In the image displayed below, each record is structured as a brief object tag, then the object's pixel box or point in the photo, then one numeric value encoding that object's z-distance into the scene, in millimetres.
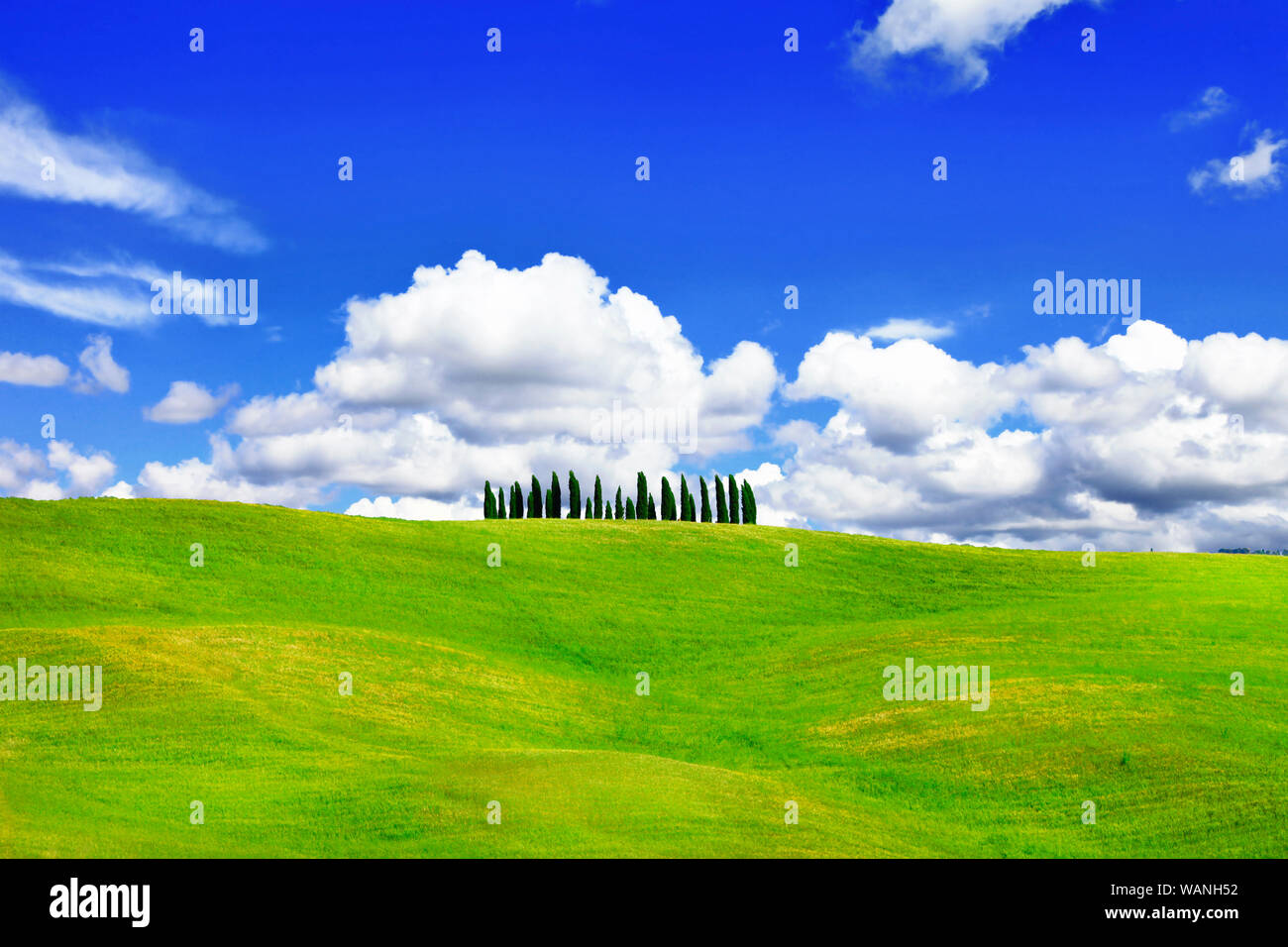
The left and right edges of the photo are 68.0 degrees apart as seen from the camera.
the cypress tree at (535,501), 124875
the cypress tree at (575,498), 122875
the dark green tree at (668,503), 121125
